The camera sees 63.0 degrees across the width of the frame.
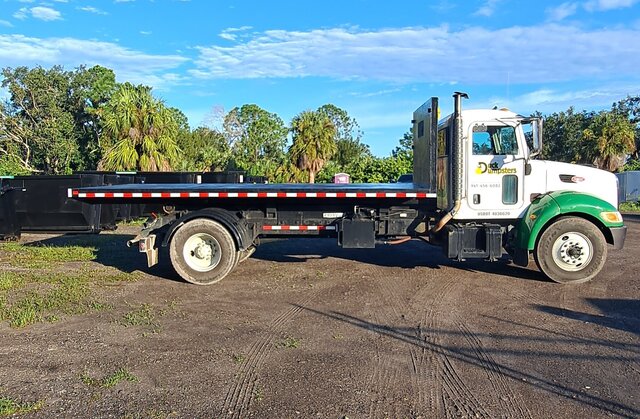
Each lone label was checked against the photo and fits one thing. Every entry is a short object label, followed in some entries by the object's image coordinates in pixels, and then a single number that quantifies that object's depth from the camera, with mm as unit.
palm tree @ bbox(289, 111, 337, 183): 28156
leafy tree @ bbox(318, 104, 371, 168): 49031
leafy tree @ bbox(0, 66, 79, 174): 37781
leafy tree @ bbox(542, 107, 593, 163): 46250
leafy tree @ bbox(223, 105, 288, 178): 48419
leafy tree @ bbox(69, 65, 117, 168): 41031
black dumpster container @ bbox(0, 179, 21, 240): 12484
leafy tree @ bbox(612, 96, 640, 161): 58656
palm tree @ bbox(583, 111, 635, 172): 32406
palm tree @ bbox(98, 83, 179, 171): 24047
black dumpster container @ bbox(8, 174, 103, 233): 12594
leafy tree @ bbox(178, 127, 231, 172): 37156
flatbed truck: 8445
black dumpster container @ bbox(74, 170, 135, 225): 13141
